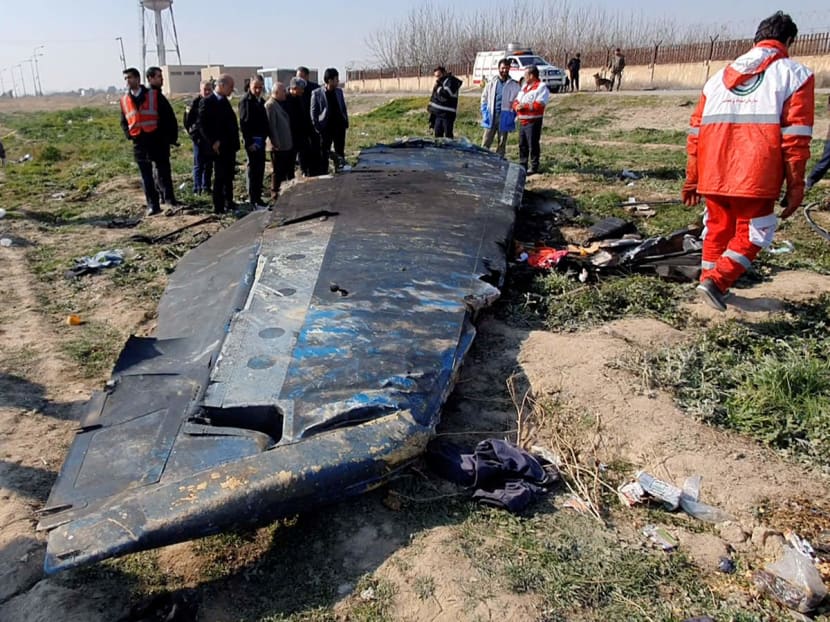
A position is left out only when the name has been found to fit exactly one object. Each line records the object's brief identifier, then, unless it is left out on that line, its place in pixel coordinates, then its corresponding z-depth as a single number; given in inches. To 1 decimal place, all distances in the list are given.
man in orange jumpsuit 137.3
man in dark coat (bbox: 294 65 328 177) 324.6
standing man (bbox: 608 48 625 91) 900.6
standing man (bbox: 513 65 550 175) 326.6
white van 899.4
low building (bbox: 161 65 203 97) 1900.8
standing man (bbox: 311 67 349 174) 313.9
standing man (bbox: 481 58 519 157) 344.8
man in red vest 277.0
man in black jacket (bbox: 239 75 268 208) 281.3
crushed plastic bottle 98.8
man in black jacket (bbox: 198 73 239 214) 272.2
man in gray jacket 290.7
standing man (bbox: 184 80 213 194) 295.4
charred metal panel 86.0
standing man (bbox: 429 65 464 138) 372.8
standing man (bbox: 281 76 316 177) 300.8
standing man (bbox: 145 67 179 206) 286.7
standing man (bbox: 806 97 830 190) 274.3
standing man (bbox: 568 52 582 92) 930.1
